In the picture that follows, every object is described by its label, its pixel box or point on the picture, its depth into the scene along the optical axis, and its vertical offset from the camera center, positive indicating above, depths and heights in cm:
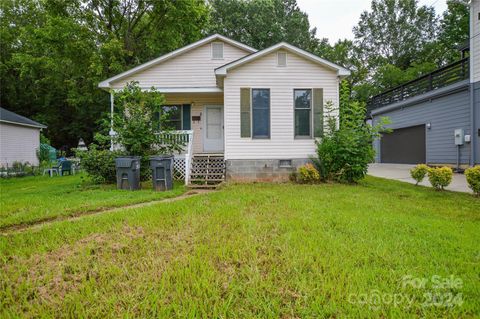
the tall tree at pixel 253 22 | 2430 +1199
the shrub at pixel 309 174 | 814 -59
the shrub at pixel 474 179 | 594 -58
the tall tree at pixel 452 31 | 2441 +1149
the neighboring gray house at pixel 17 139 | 1446 +102
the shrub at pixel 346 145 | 782 +24
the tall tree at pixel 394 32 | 3036 +1396
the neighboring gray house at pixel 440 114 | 1034 +176
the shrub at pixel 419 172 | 779 -55
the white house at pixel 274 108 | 859 +146
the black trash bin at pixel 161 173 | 743 -48
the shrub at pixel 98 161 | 808 -14
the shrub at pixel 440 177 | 687 -61
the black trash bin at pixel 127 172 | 747 -44
